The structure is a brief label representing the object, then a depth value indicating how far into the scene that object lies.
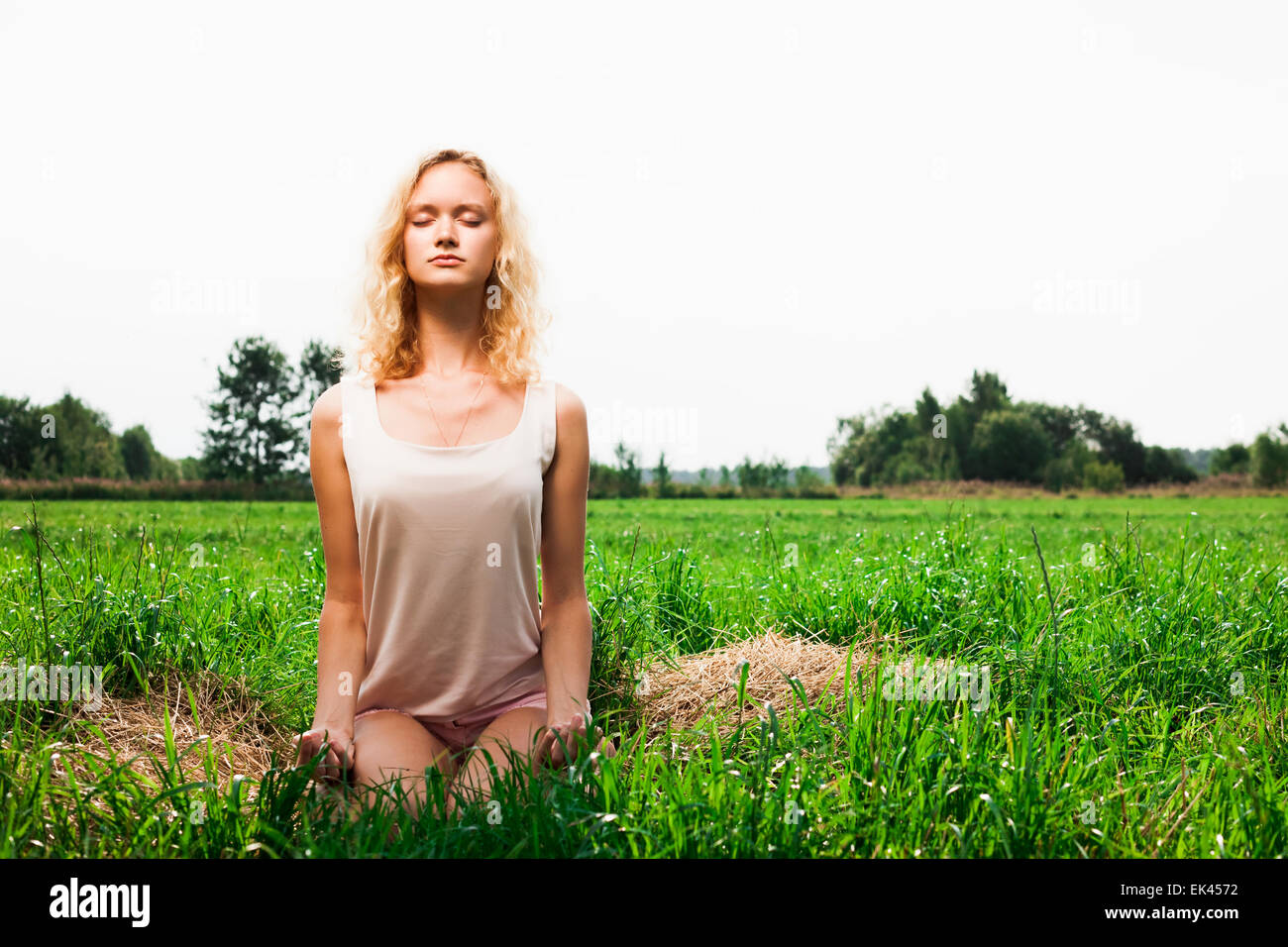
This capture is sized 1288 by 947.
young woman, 2.39
